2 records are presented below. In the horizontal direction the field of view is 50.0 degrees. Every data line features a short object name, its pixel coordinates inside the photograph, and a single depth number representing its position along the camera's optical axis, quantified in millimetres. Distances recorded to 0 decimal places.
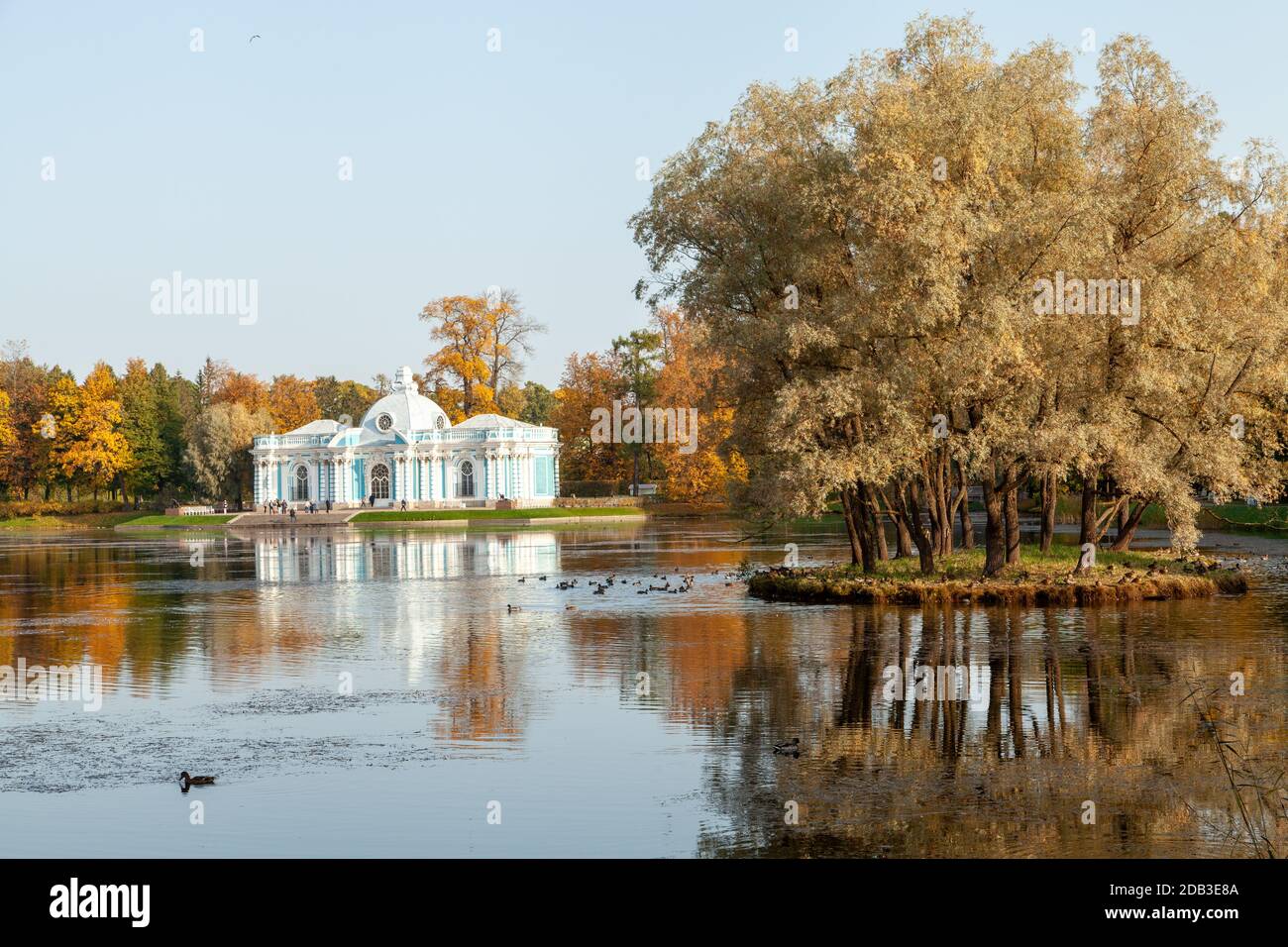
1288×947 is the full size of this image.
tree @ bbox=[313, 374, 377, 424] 137875
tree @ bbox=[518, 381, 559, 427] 141250
